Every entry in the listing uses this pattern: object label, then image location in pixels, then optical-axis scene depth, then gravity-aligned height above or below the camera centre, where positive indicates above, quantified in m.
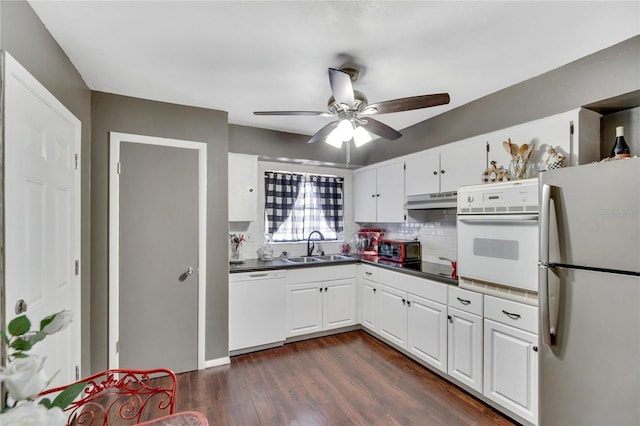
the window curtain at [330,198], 4.32 +0.20
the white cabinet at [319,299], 3.36 -1.03
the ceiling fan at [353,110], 1.83 +0.71
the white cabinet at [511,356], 1.97 -1.01
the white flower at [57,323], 0.73 -0.28
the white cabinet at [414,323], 2.63 -1.09
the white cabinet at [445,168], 2.70 +0.44
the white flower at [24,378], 0.61 -0.35
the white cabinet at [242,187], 3.31 +0.27
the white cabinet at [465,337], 2.32 -1.01
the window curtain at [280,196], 3.95 +0.21
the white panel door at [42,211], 1.33 +0.00
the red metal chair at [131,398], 1.26 -1.48
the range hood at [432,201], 2.82 +0.11
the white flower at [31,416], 0.58 -0.41
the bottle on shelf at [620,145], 1.83 +0.42
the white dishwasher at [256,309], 3.08 -1.03
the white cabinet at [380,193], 3.59 +0.24
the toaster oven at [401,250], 3.44 -0.46
